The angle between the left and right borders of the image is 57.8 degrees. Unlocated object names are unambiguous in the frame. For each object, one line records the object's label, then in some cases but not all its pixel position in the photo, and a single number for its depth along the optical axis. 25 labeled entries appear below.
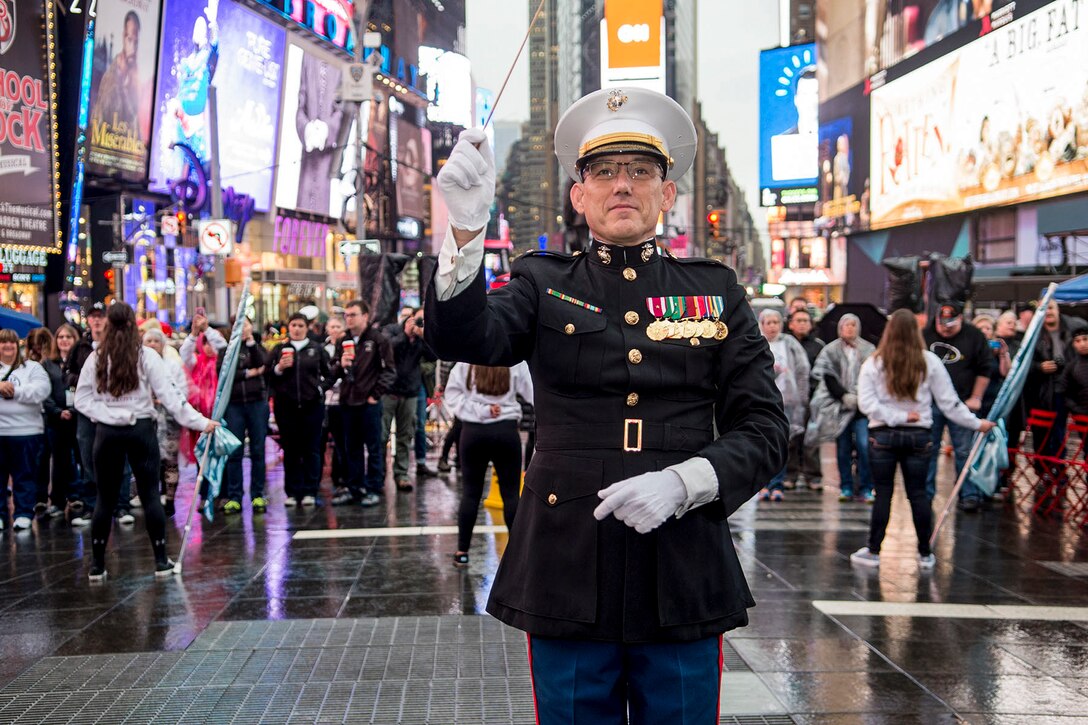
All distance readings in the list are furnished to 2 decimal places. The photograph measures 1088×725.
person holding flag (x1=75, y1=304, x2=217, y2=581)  7.23
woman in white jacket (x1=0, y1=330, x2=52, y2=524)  9.32
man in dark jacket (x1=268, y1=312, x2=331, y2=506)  10.52
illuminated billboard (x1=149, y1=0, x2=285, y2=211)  40.34
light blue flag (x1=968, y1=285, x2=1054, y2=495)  8.27
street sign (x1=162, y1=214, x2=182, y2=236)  32.44
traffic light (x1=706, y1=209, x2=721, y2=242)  31.12
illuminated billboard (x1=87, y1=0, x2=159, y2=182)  34.41
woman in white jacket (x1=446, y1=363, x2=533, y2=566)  7.68
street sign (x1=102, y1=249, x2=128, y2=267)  32.66
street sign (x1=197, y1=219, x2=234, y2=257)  20.81
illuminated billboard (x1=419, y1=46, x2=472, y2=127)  72.75
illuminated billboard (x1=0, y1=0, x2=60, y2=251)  20.11
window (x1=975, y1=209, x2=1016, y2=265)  35.94
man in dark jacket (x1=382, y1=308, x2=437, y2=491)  11.62
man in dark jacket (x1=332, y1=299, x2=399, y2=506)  10.71
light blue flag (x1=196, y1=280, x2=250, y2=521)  7.99
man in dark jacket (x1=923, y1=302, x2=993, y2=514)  10.12
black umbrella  14.25
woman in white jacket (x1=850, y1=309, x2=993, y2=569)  7.45
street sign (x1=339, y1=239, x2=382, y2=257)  20.12
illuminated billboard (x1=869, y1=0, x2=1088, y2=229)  29.91
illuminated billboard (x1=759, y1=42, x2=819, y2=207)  43.34
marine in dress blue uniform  2.45
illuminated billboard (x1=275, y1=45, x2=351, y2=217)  56.47
